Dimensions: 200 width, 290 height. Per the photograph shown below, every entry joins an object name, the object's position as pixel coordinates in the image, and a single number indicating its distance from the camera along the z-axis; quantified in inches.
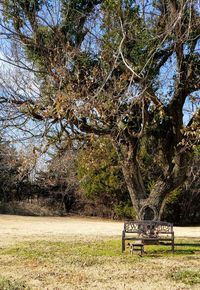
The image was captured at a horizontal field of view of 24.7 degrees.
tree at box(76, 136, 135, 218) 1094.4
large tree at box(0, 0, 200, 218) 430.6
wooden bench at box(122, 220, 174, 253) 477.7
